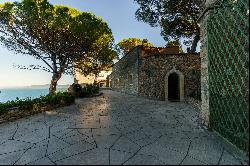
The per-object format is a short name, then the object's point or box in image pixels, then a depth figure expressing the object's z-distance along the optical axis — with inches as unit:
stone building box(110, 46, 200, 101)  341.9
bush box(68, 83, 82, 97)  467.9
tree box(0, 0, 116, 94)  349.3
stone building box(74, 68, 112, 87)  1111.9
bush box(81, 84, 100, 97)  476.7
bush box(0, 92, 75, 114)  230.4
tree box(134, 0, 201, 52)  414.8
